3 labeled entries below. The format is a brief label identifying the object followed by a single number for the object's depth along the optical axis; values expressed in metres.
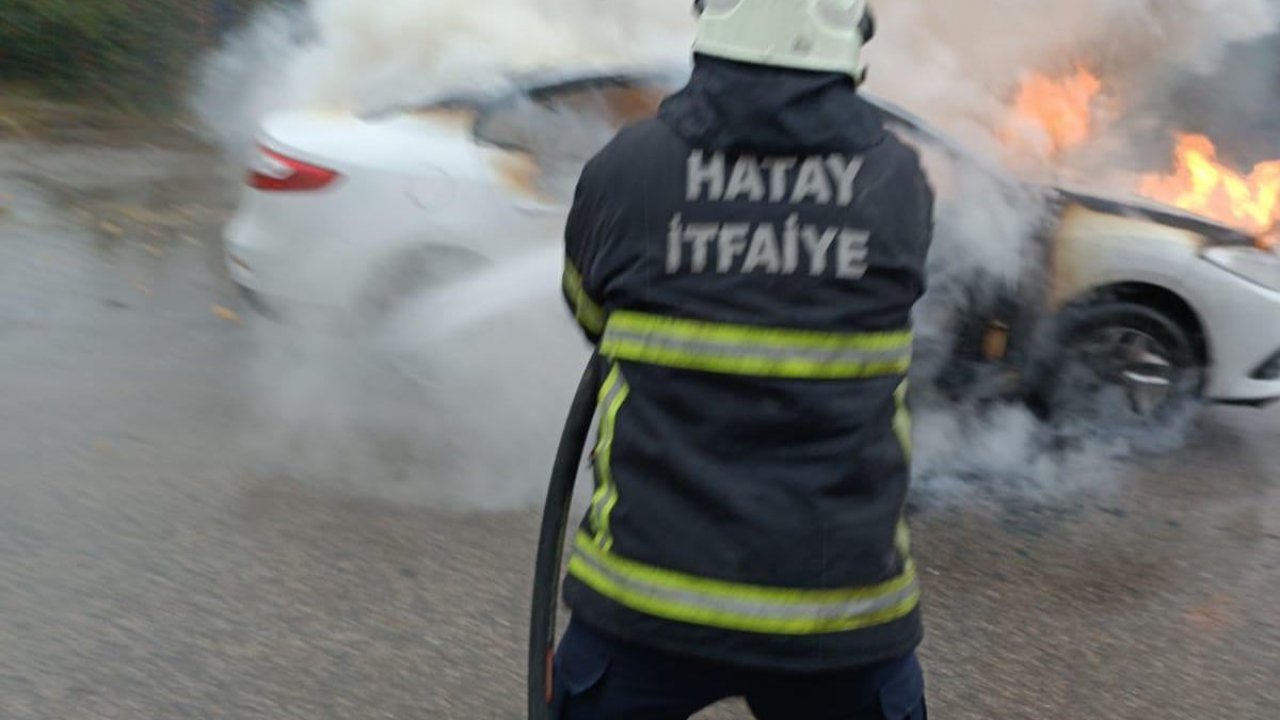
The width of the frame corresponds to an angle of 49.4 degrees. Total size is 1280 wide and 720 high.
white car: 5.61
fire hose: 2.07
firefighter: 1.77
